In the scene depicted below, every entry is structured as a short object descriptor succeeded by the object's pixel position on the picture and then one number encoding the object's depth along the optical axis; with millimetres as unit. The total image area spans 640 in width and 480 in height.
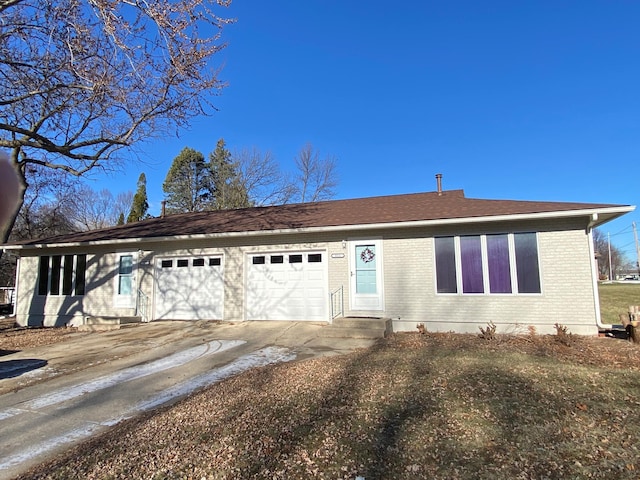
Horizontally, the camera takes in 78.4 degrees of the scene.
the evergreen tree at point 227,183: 31797
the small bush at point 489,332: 8867
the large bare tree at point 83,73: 7289
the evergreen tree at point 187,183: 35219
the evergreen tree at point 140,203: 35262
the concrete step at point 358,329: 9352
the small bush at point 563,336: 8070
